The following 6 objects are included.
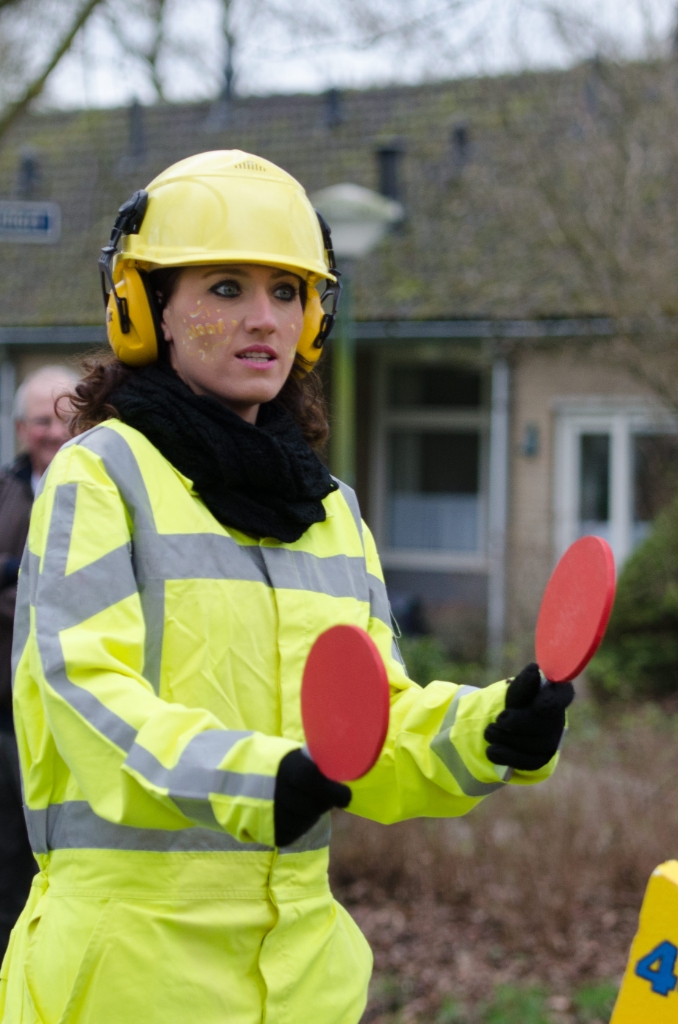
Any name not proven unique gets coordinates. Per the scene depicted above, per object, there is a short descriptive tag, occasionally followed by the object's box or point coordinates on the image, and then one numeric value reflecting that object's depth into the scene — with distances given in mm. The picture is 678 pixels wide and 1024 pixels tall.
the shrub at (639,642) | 18109
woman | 3270
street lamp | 14469
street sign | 9727
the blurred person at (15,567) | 6996
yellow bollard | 4004
